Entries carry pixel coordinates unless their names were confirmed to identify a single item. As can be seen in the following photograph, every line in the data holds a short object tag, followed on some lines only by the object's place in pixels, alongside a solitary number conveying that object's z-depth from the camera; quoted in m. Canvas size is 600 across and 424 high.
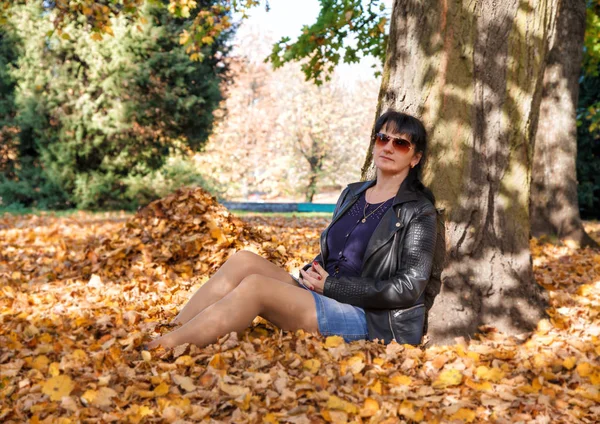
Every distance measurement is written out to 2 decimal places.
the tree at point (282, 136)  27.16
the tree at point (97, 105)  15.38
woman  3.35
